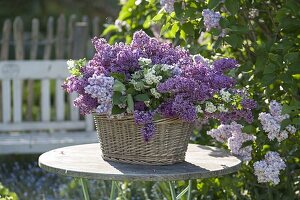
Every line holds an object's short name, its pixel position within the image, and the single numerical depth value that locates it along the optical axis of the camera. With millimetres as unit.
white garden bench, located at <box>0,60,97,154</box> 7537
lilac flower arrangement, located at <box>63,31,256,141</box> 3311
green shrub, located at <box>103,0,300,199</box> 3952
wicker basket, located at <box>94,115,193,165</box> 3459
